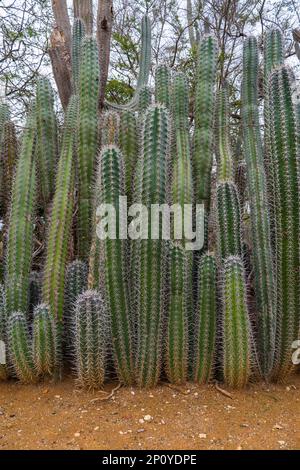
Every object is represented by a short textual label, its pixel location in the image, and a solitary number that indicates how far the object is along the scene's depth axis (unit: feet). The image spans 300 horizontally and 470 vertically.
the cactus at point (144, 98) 12.80
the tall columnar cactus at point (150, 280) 9.41
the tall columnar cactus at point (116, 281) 9.60
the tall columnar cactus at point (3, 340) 10.13
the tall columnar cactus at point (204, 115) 11.76
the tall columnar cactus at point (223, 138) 11.66
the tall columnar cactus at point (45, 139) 12.30
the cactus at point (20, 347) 9.75
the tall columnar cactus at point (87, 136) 11.53
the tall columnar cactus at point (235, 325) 9.27
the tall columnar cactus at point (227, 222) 10.19
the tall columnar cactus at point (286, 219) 9.86
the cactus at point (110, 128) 10.94
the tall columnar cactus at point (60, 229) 10.58
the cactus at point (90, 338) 9.12
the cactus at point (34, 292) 11.34
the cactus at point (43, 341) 9.73
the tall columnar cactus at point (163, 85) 12.50
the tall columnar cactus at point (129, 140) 11.43
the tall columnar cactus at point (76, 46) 13.50
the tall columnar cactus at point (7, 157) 12.67
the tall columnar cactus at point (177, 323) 9.57
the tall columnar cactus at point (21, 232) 10.62
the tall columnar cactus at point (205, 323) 9.66
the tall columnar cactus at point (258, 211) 10.11
